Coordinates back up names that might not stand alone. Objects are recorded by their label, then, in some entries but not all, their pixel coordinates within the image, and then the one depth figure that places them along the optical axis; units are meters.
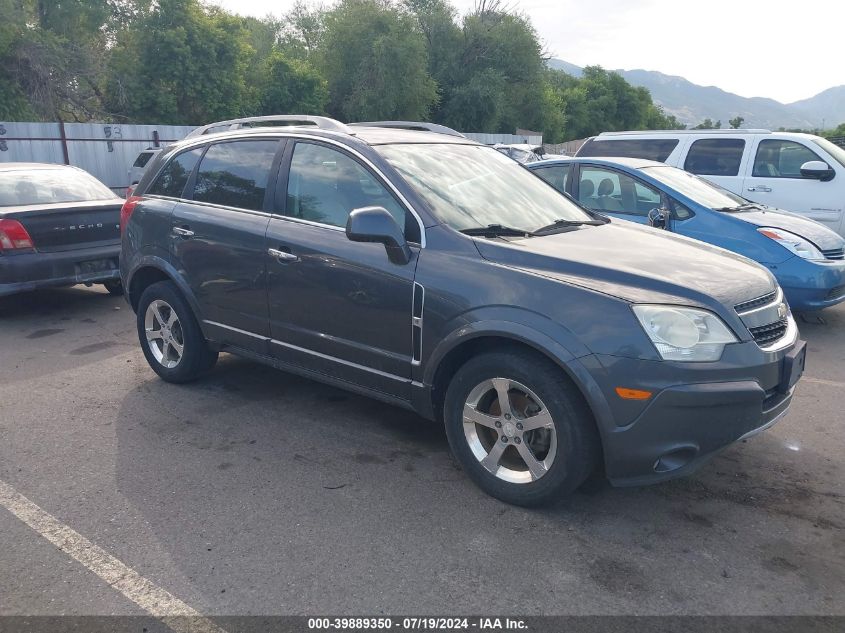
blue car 6.35
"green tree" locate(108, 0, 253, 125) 33.75
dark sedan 6.94
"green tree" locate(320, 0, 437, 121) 42.88
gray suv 3.09
